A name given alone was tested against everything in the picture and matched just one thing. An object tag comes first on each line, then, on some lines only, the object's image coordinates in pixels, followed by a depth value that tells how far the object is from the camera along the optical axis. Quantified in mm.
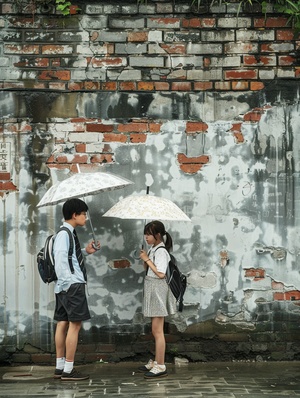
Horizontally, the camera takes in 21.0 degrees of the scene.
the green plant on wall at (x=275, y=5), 8320
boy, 7523
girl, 7766
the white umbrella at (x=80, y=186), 7348
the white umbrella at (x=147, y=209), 7422
